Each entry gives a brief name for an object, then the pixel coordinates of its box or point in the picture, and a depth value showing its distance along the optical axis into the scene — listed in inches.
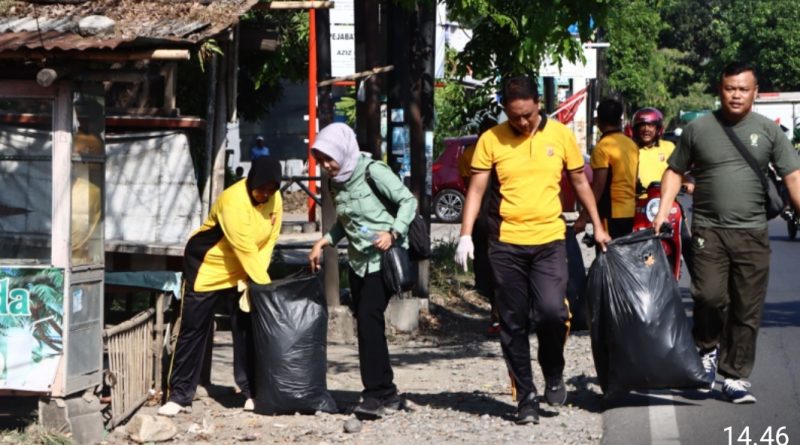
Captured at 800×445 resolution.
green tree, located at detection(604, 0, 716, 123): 936.3
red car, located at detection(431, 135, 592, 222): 1037.2
